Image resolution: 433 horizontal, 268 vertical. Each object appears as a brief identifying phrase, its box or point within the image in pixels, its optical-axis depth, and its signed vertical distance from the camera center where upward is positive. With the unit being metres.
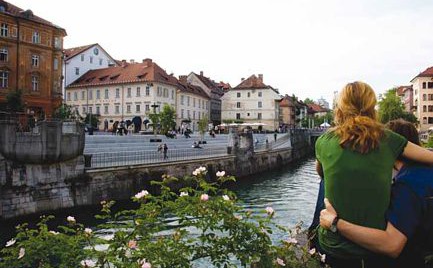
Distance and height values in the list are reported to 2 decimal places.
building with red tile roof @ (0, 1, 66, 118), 41.06 +7.34
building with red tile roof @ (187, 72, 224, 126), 91.56 +8.56
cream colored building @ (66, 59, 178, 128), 68.06 +6.61
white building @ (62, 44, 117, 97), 73.00 +12.50
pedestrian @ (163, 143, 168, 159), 28.03 -1.33
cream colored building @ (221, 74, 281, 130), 88.60 +5.89
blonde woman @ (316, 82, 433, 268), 2.54 -0.24
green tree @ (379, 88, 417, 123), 71.37 +4.31
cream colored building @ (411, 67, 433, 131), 89.81 +7.08
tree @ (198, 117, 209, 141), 44.75 +0.59
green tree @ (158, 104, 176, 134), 52.88 +1.37
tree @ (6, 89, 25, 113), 35.69 +2.37
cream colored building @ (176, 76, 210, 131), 76.12 +5.13
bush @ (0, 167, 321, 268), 3.88 -1.11
